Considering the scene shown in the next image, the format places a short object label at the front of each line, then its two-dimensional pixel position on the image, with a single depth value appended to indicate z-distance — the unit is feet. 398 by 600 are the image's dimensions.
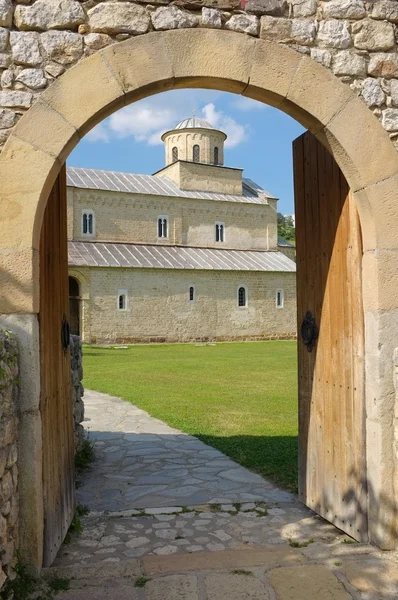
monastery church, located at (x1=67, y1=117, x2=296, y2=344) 96.02
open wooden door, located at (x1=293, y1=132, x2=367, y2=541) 12.83
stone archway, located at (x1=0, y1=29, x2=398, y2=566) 11.00
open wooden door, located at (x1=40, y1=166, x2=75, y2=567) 11.68
